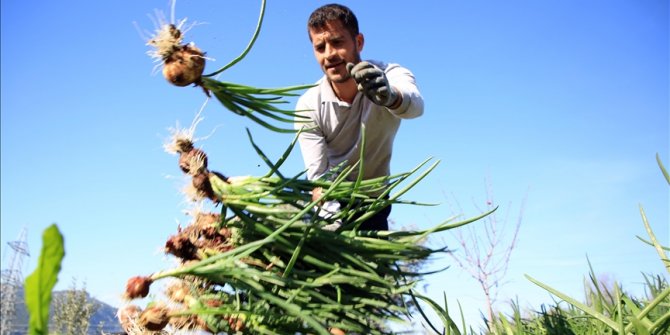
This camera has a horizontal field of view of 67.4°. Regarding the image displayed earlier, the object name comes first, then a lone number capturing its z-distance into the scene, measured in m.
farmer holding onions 2.03
